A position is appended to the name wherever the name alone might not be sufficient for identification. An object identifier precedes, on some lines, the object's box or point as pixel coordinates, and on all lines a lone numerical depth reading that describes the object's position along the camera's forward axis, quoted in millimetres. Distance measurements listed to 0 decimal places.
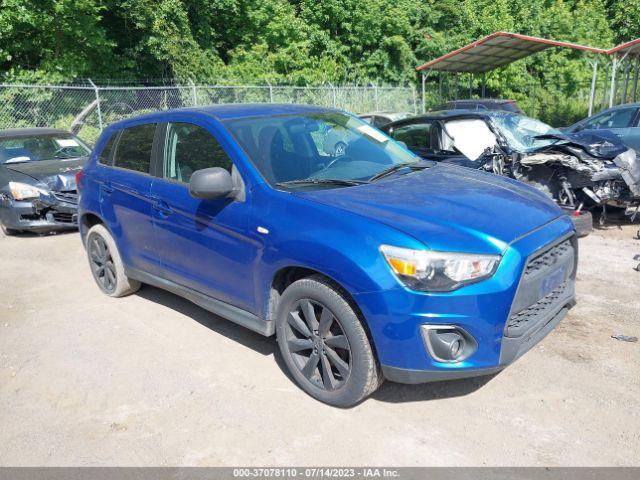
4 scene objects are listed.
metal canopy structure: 17391
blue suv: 3012
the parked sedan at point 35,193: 8188
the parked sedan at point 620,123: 9383
